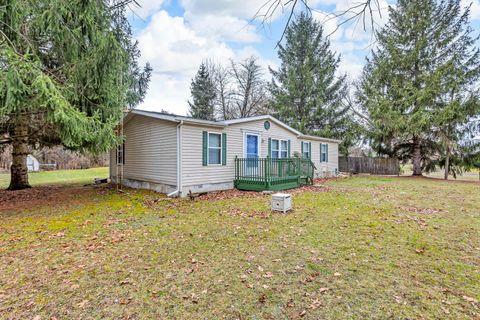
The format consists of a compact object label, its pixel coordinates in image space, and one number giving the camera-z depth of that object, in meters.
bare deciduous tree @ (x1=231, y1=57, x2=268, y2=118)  25.84
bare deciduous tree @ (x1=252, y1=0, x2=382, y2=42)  2.85
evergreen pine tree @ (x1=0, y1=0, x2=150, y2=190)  5.50
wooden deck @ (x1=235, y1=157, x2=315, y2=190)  9.78
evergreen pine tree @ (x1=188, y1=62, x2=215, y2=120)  26.33
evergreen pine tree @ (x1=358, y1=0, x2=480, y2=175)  15.27
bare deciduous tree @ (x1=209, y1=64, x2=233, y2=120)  26.64
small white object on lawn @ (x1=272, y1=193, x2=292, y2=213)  6.33
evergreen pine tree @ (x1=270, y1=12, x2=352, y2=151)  21.02
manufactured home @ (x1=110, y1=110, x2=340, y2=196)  8.91
